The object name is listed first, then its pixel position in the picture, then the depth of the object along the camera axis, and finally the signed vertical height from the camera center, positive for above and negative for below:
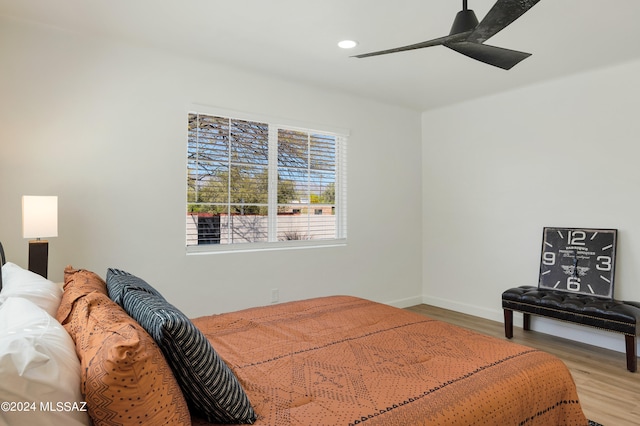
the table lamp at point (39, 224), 2.43 -0.05
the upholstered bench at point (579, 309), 3.13 -0.80
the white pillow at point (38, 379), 0.83 -0.37
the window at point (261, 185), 3.67 +0.31
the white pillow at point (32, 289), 1.60 -0.32
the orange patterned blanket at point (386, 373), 1.31 -0.62
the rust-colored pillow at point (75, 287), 1.53 -0.32
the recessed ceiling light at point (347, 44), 3.16 +1.38
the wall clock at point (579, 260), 3.65 -0.42
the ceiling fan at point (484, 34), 1.63 +0.85
